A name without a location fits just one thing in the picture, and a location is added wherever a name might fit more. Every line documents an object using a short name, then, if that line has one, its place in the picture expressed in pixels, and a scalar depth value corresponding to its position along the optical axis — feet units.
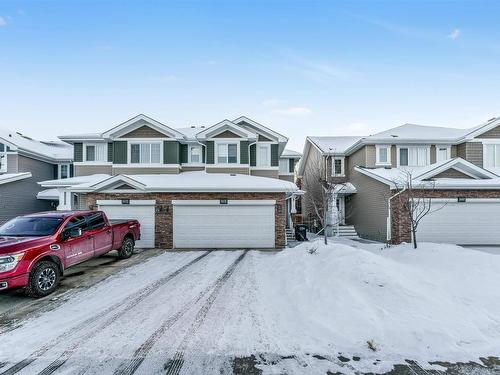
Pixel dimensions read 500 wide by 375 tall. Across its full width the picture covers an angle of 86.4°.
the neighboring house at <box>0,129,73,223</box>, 61.00
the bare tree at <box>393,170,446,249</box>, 43.39
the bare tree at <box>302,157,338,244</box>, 62.75
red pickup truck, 19.84
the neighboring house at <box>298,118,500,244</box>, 44.06
